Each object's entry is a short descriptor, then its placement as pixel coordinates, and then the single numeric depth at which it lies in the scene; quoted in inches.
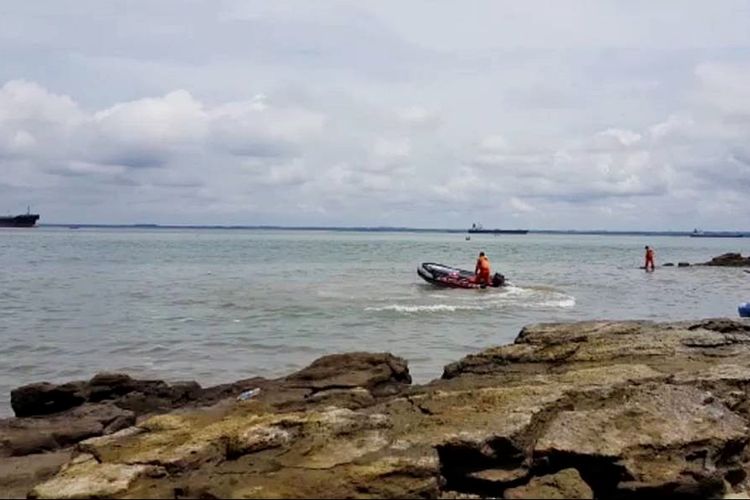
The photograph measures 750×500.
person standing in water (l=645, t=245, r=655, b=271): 2086.1
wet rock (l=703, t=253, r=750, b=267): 2395.3
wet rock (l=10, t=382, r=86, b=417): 394.9
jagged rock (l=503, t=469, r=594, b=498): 203.0
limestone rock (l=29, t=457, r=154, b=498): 202.7
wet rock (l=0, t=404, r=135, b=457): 314.8
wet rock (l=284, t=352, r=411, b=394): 371.7
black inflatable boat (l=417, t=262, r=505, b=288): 1357.0
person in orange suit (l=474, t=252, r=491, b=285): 1340.9
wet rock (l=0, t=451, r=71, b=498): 241.6
